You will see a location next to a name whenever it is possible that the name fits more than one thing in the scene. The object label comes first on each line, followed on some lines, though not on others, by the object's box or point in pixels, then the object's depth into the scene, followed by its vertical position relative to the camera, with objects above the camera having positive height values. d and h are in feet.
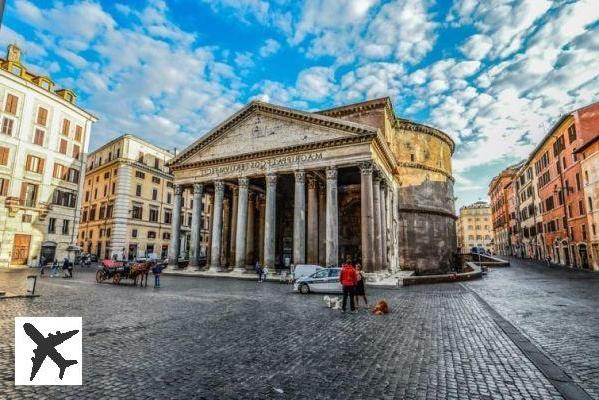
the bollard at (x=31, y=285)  42.11 -4.81
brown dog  34.27 -6.07
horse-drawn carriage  60.64 -4.49
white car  51.66 -5.14
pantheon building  75.46 +19.23
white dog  38.18 -6.18
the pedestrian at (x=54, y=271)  74.28 -5.34
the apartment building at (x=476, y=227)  320.09 +24.76
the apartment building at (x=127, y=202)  125.70 +19.49
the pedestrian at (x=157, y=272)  58.18 -4.11
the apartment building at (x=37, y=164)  89.25 +25.06
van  67.79 -4.05
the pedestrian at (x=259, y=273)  73.77 -5.21
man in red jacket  36.27 -3.37
